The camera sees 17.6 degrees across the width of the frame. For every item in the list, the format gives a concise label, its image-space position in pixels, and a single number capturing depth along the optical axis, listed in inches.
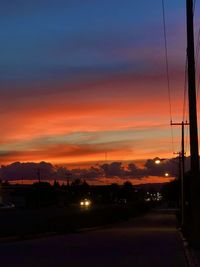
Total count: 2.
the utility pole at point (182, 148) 2193.9
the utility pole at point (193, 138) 991.0
